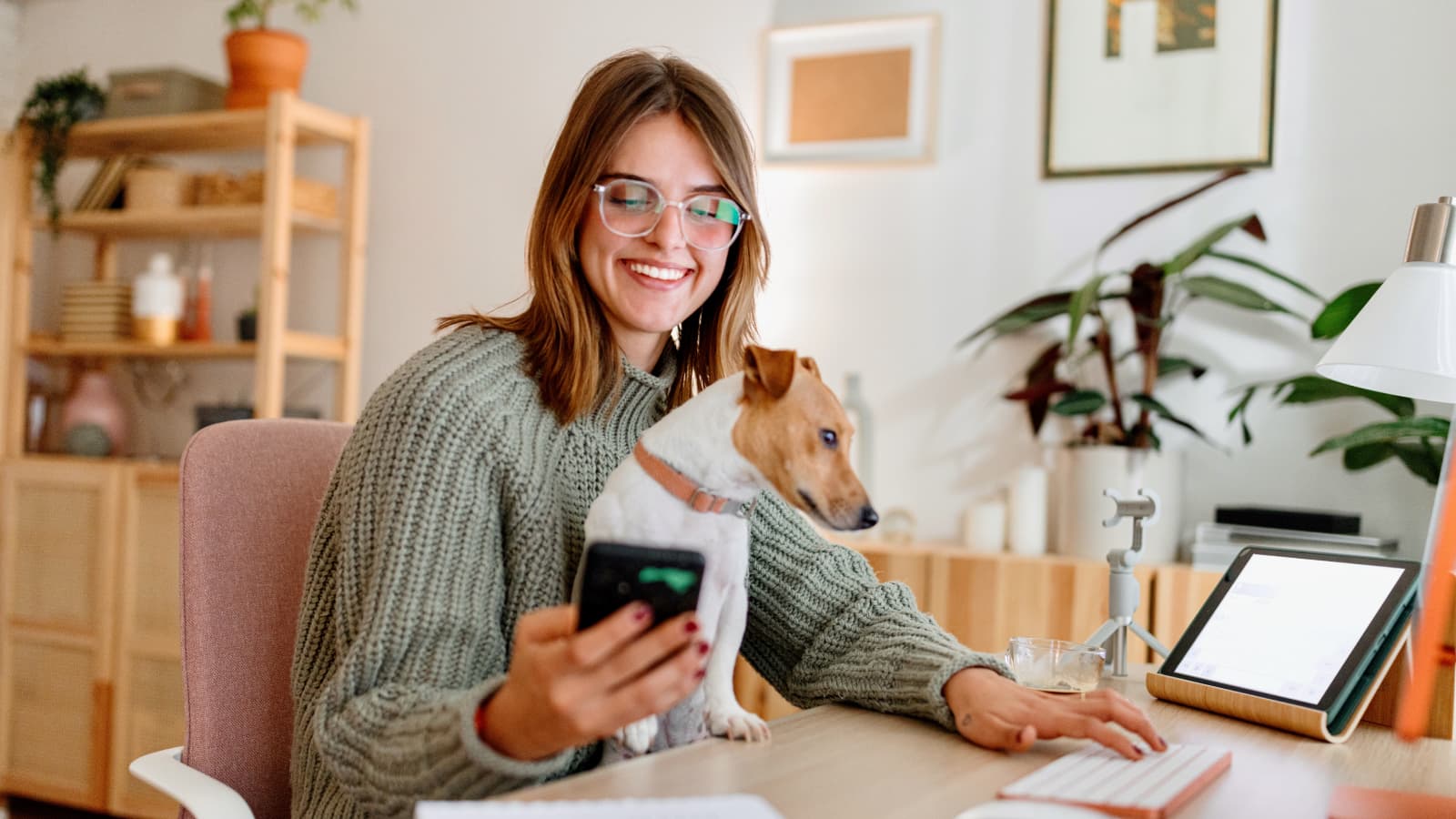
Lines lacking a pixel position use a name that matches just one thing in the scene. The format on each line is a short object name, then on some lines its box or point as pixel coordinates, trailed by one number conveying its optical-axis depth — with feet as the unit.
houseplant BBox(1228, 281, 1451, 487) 6.75
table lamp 4.19
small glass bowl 4.49
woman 3.26
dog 2.94
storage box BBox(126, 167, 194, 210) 10.78
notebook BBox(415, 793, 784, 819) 2.52
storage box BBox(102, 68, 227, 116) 10.64
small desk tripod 5.03
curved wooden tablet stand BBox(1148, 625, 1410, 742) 3.91
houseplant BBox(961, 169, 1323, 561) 7.55
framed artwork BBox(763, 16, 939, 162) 8.89
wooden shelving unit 10.06
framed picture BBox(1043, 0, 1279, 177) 8.05
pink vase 11.08
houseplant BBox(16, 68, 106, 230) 10.84
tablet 4.03
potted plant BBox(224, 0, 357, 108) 10.19
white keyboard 2.94
